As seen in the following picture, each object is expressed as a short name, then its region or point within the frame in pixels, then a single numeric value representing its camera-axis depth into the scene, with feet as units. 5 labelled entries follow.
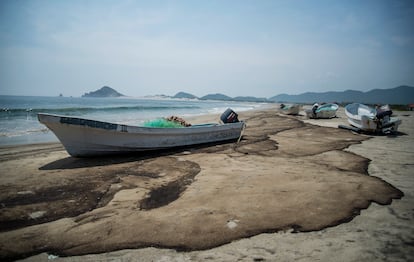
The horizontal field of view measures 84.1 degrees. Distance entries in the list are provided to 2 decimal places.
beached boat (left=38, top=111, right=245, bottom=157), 22.08
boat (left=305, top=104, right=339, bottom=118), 63.33
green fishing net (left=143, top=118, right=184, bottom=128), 29.26
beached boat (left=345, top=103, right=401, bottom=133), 33.94
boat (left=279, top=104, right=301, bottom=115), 78.23
